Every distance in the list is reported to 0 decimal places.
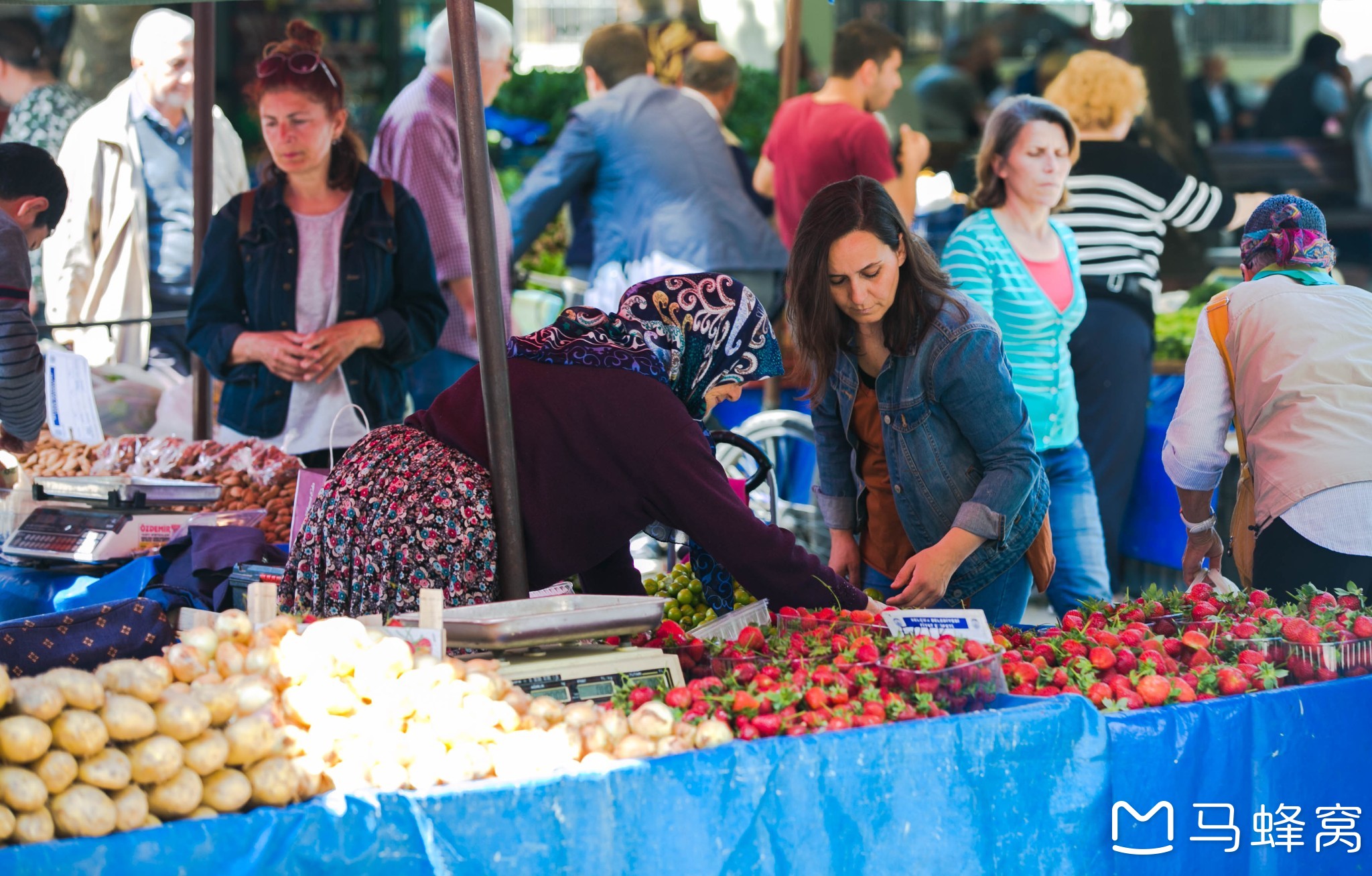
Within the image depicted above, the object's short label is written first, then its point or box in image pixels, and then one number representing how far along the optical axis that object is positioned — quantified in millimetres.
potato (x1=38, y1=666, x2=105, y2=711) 3776
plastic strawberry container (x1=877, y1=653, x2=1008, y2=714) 4769
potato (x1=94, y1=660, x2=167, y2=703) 3930
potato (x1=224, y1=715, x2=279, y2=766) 3871
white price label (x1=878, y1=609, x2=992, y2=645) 4947
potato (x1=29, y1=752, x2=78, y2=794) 3603
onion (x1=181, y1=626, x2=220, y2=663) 4535
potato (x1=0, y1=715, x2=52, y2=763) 3596
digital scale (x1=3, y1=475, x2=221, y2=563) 5681
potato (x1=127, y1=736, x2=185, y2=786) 3709
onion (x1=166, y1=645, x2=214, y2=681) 4287
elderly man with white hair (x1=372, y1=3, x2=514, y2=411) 6752
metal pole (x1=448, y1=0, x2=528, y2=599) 5016
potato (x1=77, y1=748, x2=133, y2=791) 3640
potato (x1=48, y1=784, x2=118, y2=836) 3567
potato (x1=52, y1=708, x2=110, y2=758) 3682
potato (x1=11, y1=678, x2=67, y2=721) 3694
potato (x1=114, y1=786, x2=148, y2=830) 3623
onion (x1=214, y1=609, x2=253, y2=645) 4670
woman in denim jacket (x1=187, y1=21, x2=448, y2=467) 6035
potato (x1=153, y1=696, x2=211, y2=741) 3837
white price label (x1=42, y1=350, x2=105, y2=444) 5958
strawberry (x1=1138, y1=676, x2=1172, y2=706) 4855
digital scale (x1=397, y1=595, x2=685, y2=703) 4749
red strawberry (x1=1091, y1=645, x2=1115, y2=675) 4911
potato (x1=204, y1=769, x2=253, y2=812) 3768
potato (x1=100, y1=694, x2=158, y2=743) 3763
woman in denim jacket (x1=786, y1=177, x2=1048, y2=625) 5269
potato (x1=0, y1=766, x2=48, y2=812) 3520
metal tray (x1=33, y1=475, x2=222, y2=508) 5735
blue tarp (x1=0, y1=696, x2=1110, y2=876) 3761
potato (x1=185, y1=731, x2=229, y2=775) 3793
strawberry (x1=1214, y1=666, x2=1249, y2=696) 4893
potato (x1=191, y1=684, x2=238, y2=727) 3967
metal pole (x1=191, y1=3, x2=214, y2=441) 6432
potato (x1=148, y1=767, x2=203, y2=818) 3692
